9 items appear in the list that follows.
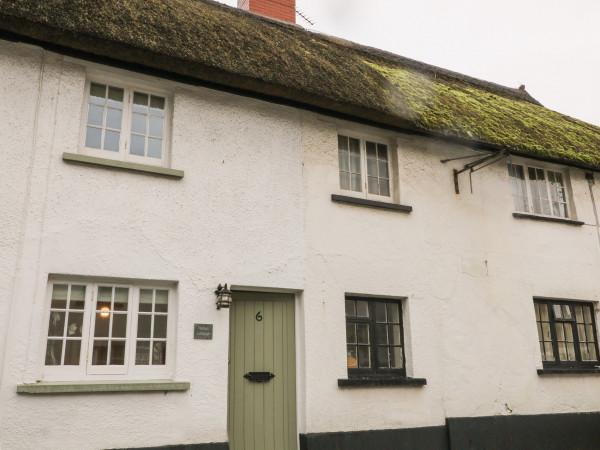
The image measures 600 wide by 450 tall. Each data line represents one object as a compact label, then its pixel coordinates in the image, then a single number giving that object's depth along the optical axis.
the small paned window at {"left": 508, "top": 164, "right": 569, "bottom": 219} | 9.69
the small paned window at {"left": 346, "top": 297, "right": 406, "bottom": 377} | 7.57
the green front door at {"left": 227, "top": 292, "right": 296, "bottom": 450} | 6.74
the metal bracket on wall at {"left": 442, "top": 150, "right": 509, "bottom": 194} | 8.42
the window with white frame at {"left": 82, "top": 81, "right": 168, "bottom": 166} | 6.64
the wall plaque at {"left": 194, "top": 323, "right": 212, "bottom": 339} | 6.45
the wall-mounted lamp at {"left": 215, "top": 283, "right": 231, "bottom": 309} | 6.53
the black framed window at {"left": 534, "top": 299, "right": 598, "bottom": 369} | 9.01
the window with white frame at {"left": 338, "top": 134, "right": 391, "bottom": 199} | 8.27
